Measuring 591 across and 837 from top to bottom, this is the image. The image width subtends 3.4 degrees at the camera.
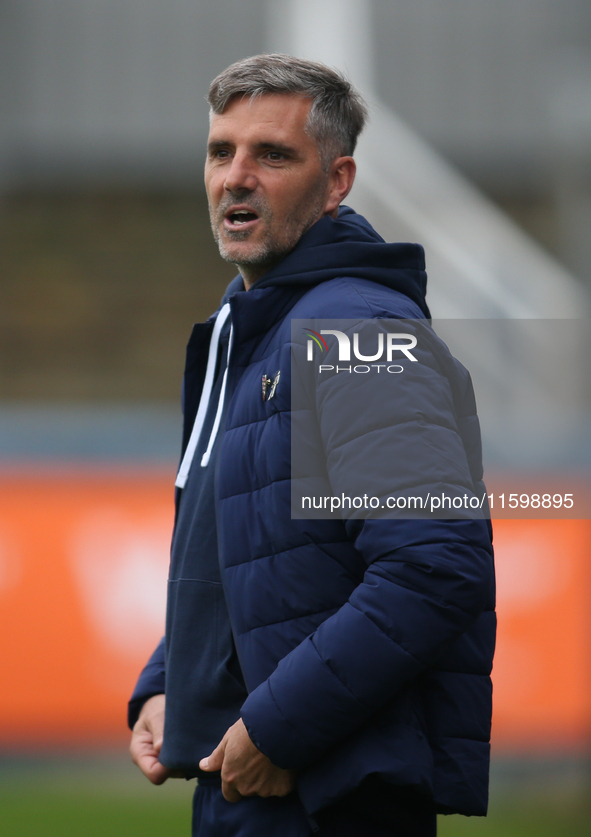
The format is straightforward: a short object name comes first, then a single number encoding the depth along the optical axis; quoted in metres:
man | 10.84
